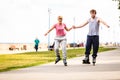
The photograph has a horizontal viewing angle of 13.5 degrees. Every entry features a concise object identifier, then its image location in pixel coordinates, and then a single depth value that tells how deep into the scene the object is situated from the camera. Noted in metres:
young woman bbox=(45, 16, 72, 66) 19.34
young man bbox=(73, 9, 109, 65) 19.00
